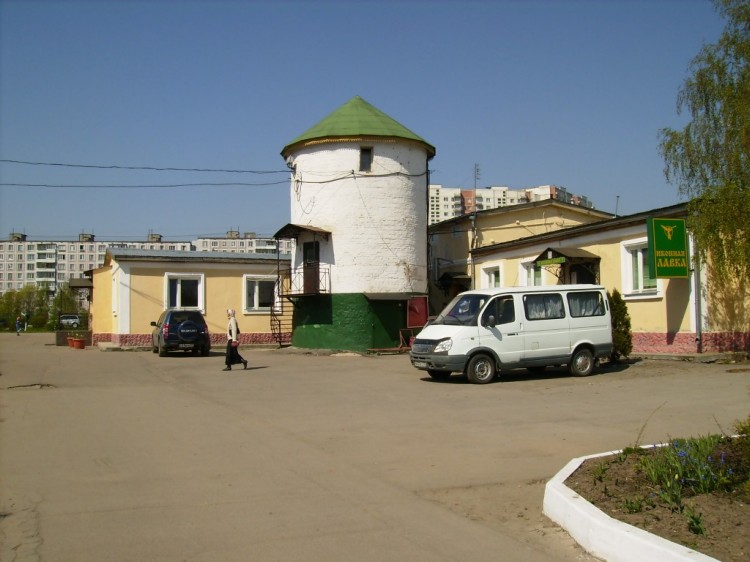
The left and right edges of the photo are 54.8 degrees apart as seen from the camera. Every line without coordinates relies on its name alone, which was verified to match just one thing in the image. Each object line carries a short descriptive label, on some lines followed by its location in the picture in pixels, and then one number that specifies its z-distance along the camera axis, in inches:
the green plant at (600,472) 258.4
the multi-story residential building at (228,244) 6048.2
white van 648.4
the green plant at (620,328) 772.0
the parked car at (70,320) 2761.1
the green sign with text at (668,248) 755.4
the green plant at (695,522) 199.3
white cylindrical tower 1146.0
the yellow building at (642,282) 762.8
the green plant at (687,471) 230.1
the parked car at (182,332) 1022.4
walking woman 778.8
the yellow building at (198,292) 1237.1
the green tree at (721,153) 713.6
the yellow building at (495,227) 1302.9
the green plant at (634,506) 221.5
